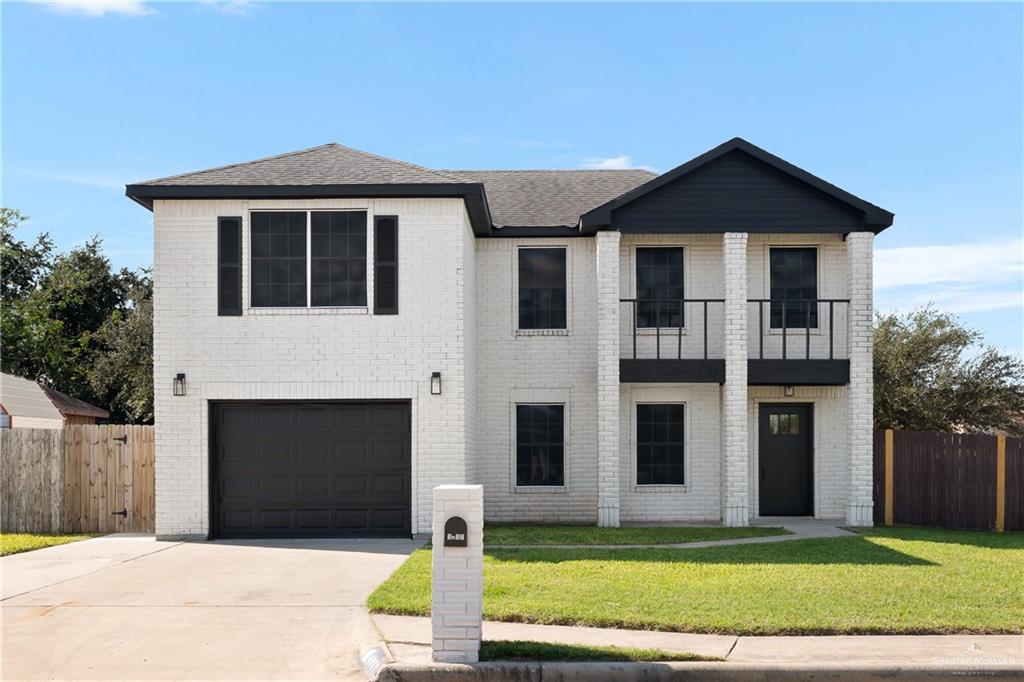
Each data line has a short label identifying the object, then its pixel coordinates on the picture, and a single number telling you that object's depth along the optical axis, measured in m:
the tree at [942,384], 25.61
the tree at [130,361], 34.28
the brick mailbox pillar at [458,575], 7.69
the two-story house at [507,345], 15.62
